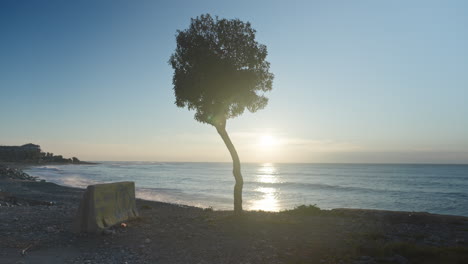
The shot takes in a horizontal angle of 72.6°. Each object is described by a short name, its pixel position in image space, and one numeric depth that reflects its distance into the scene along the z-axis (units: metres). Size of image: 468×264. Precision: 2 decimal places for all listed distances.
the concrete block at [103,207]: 11.60
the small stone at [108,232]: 11.28
